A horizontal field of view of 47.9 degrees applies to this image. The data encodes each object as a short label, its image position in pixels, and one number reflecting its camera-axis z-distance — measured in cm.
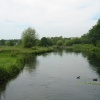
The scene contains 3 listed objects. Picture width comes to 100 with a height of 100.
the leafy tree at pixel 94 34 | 5190
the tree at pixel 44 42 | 6862
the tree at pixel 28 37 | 5226
